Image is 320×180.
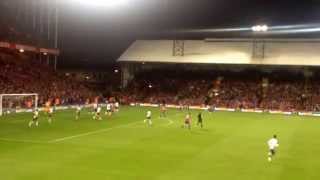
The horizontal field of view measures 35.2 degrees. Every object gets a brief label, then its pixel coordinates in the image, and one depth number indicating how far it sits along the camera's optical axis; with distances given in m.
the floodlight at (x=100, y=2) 57.81
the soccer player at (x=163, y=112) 60.74
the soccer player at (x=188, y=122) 44.99
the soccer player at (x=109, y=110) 56.50
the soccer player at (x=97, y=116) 52.13
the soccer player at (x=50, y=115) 47.48
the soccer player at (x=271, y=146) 28.11
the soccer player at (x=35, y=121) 42.14
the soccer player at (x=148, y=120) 47.78
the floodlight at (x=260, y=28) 64.44
